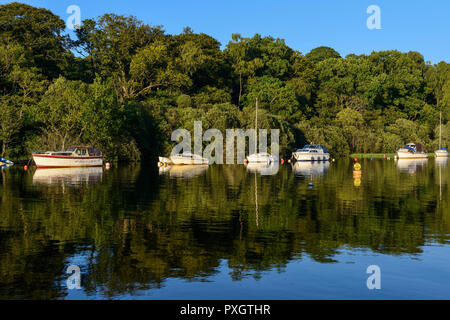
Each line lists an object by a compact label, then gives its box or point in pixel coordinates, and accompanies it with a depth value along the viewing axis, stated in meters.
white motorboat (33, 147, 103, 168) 63.98
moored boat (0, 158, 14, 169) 67.43
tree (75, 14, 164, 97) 103.62
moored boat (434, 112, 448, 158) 116.69
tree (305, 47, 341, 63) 174.00
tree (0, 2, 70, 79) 87.38
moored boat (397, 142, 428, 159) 105.38
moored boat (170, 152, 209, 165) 75.12
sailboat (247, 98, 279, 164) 81.88
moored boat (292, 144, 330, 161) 91.50
